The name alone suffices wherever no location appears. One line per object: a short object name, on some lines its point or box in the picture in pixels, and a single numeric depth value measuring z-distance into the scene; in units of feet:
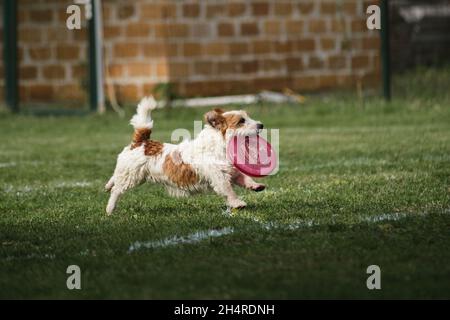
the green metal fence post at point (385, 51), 51.37
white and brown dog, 24.27
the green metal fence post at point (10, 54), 55.11
